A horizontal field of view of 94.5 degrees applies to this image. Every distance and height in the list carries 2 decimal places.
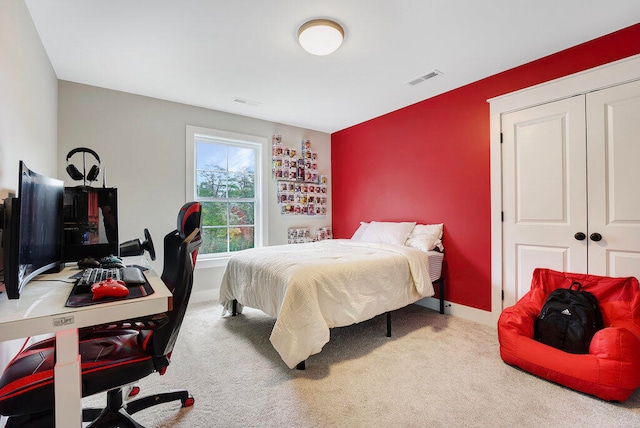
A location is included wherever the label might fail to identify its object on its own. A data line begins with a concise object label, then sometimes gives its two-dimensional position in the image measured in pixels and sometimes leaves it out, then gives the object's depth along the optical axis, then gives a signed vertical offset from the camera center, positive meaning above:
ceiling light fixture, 2.08 +1.31
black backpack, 1.90 -0.70
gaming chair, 1.01 -0.57
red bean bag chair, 1.68 -0.81
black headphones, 2.17 +0.33
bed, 2.05 -0.57
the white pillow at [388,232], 3.48 -0.20
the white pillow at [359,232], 4.08 -0.22
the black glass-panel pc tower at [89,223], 1.96 -0.04
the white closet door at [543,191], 2.42 +0.21
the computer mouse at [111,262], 1.83 -0.29
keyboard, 1.23 -0.28
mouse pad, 1.04 -0.30
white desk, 0.91 -0.34
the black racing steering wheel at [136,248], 2.14 -0.22
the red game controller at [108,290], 1.08 -0.27
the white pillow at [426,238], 3.22 -0.24
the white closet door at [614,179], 2.16 +0.28
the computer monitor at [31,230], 1.04 -0.06
